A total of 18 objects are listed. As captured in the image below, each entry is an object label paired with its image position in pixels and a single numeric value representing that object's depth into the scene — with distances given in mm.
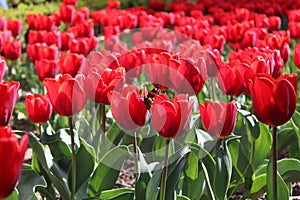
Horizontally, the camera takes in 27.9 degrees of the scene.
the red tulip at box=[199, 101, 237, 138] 2156
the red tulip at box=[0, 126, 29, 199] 1263
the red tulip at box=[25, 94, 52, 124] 2510
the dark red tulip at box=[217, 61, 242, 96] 2576
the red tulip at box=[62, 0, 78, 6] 6590
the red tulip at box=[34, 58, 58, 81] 3184
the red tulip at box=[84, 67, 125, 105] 2355
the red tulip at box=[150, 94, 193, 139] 1955
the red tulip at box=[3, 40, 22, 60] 4066
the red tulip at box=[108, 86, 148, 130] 2094
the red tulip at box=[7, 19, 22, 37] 5043
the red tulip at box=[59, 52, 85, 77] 3047
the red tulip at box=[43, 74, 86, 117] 2270
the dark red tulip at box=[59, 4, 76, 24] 5762
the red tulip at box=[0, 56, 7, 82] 2516
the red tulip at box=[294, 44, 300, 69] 3008
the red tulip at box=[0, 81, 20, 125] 1993
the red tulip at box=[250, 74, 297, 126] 1909
